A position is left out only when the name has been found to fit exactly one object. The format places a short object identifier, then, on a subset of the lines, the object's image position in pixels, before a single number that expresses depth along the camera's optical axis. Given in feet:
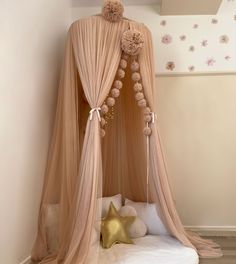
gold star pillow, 8.95
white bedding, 7.93
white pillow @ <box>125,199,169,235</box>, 9.77
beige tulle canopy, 8.19
